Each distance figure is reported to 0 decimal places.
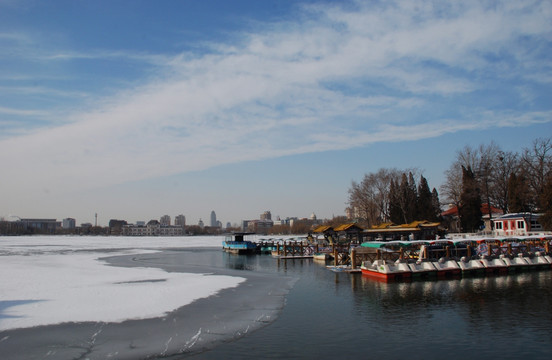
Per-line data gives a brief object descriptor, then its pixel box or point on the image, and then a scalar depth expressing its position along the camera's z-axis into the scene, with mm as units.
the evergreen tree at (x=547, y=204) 48438
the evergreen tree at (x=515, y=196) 61709
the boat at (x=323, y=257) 48475
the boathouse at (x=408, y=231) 58219
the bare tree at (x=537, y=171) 59031
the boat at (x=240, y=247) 67388
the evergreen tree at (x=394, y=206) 84500
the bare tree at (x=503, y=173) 68688
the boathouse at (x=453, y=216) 83938
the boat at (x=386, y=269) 30234
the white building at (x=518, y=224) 54991
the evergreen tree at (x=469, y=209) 68812
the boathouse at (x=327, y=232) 60500
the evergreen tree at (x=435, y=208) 82612
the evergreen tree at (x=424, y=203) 82375
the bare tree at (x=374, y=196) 87875
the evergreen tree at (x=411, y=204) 83375
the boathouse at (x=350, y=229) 57725
